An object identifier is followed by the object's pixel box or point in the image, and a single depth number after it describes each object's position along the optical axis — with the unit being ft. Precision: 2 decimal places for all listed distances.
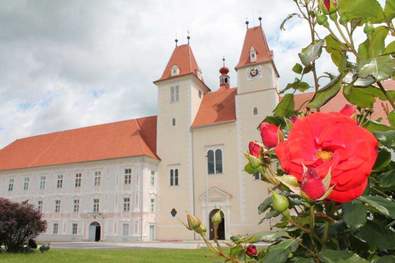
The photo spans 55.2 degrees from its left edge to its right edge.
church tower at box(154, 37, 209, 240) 112.78
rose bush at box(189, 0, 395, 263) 2.62
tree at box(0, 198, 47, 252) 61.82
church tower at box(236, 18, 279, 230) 103.65
